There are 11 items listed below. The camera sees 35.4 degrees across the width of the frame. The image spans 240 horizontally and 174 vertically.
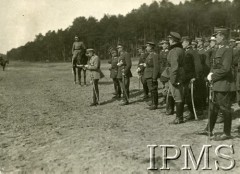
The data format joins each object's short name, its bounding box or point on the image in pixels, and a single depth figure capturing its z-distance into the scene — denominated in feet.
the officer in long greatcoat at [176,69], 27.22
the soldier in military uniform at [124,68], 39.09
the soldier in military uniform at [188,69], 29.60
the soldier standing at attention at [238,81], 29.24
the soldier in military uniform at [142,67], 39.78
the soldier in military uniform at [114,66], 40.78
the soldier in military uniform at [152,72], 35.06
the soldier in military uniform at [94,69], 39.19
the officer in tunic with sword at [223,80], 22.26
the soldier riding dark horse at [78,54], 58.29
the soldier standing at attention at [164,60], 34.37
